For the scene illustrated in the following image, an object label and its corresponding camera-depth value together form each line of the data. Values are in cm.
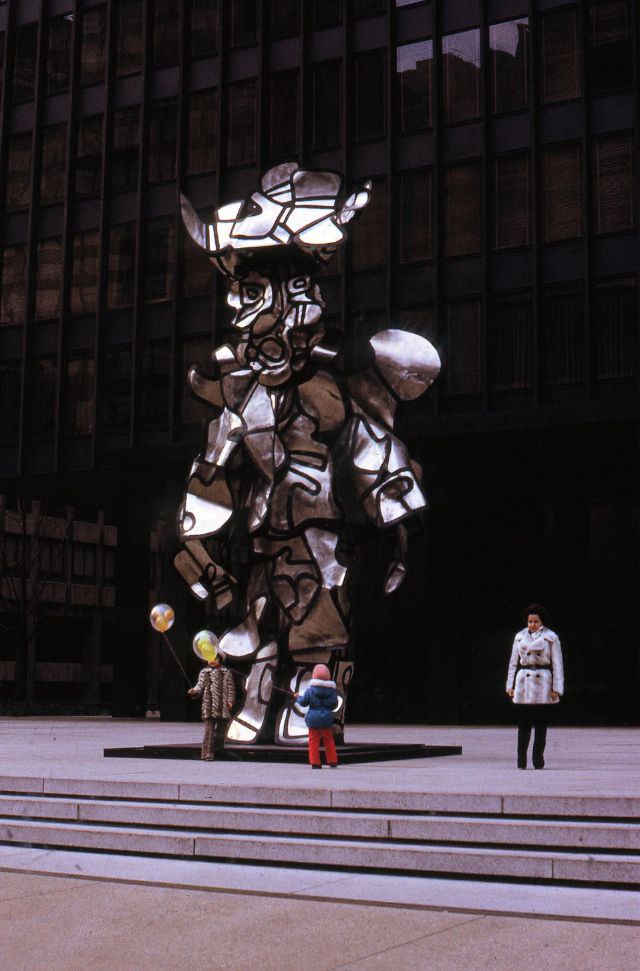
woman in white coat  1403
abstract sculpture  1576
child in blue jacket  1434
